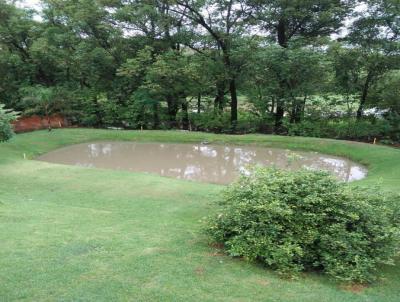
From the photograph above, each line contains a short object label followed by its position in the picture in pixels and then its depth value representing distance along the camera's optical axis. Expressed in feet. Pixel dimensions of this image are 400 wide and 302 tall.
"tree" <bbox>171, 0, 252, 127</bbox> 72.28
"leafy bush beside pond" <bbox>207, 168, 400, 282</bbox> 17.88
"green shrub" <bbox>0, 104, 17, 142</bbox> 39.63
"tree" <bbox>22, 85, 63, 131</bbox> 67.10
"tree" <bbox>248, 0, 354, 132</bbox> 66.54
